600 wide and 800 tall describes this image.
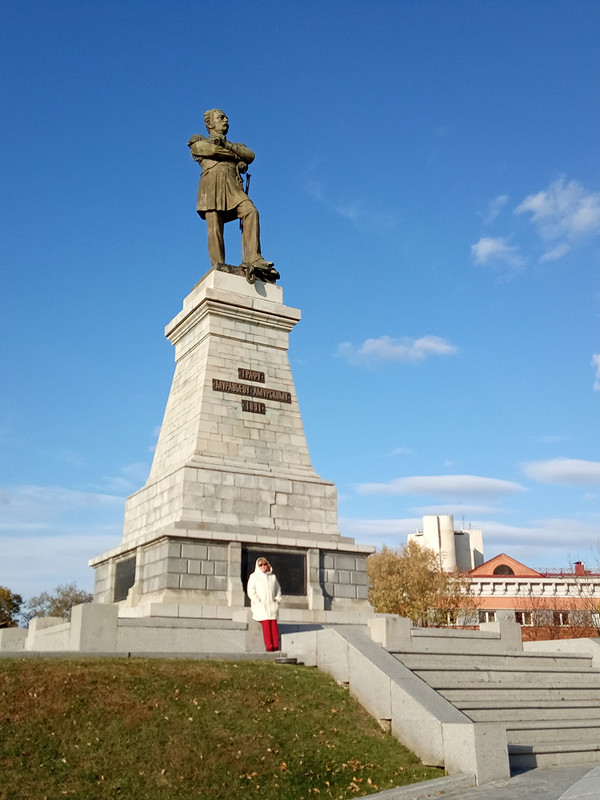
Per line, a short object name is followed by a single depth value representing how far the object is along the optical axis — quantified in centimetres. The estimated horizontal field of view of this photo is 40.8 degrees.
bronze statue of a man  2591
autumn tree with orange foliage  5388
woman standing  1568
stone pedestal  2012
